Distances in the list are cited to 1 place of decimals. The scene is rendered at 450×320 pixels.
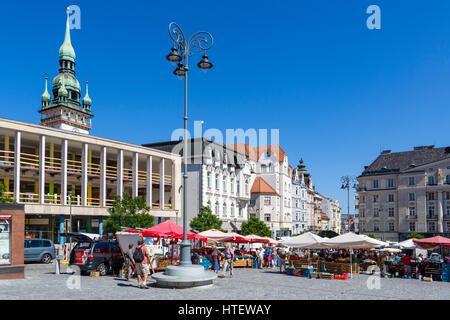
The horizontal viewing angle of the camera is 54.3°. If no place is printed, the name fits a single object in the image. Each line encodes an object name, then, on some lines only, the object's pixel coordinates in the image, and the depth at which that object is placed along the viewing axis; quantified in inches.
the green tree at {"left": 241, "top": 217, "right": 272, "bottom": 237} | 2066.9
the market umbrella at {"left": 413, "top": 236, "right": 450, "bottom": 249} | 1014.4
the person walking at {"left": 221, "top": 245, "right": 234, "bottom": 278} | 904.9
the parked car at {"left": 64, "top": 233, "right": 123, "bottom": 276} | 842.2
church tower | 4421.8
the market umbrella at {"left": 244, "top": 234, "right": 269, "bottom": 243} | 1219.1
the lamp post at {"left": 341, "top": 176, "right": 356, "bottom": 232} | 2115.9
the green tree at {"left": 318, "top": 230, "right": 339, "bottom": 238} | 2237.7
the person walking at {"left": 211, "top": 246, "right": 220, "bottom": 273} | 1001.5
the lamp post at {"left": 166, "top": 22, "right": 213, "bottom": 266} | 656.4
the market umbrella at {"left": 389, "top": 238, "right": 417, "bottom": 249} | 1350.9
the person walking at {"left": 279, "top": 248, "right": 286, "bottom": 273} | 1027.1
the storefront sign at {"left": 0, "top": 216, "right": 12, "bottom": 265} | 708.0
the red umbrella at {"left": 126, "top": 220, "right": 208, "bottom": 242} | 935.7
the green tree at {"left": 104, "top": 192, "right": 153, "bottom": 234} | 1498.5
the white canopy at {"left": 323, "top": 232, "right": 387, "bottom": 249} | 911.7
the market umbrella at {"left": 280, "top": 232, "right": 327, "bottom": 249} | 974.2
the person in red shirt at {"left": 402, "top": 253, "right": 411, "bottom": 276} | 978.7
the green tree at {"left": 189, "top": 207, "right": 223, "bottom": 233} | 1824.6
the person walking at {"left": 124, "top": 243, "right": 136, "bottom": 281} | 743.7
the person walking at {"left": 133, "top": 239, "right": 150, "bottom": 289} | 657.6
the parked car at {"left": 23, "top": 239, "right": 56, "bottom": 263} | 1165.0
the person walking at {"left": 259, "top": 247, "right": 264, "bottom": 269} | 1167.0
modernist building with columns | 1544.8
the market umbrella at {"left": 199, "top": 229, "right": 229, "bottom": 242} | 1122.0
